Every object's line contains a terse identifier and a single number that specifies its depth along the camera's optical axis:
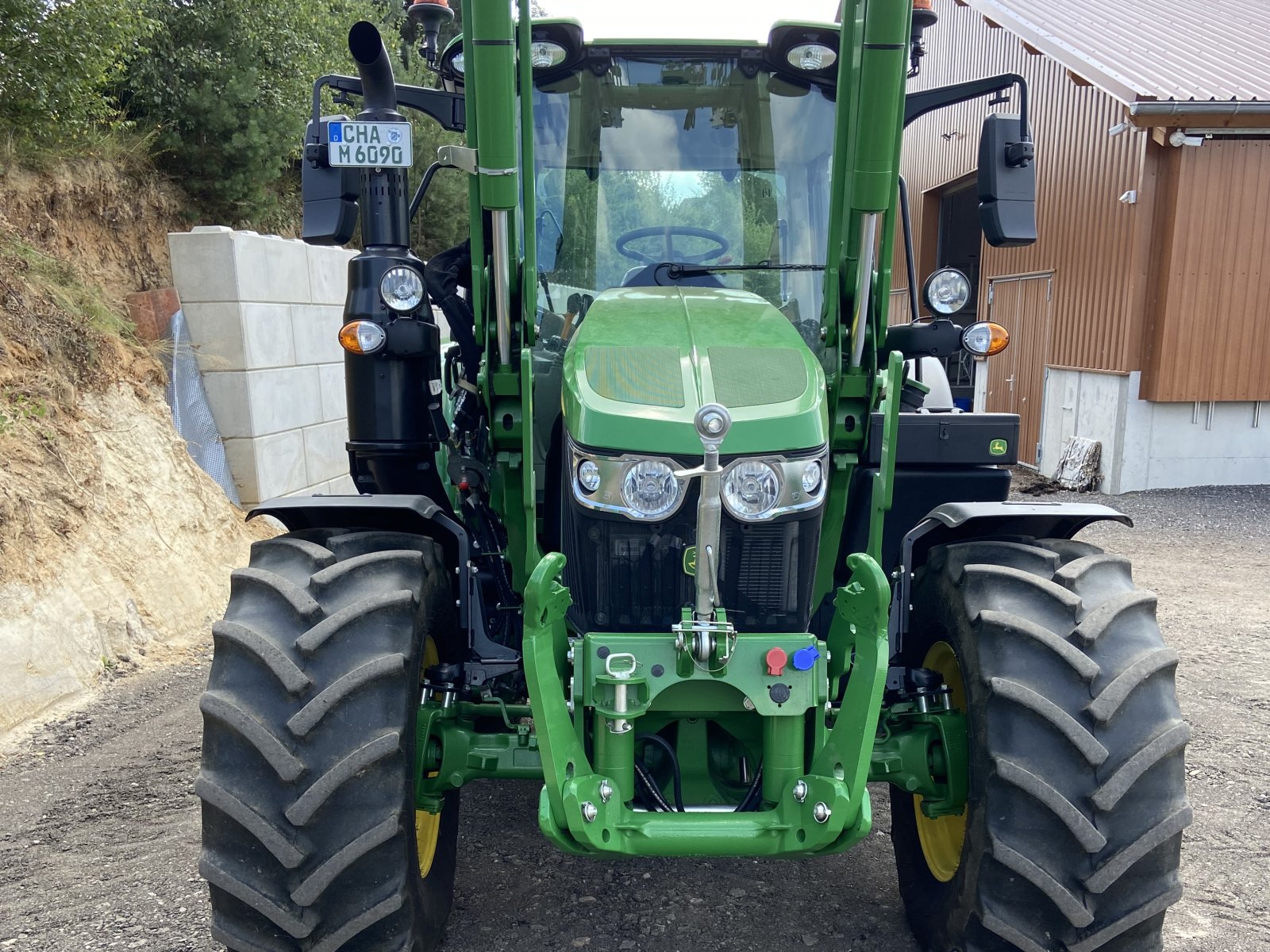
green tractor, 2.45
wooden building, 11.09
